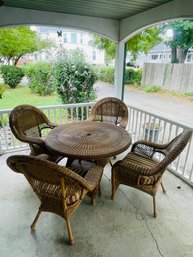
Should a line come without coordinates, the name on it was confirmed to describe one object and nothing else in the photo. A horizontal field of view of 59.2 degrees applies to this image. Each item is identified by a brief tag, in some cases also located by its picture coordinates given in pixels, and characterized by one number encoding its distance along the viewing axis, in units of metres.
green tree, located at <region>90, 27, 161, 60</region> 4.39
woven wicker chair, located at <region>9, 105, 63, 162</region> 2.25
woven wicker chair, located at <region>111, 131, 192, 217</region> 1.66
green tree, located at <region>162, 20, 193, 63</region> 6.80
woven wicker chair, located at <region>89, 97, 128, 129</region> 3.16
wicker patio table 1.81
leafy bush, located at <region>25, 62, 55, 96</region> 5.41
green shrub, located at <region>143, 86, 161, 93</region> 6.74
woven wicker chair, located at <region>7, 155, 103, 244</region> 1.21
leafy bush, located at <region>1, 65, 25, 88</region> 6.69
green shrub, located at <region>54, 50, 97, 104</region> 4.23
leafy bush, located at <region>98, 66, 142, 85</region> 7.78
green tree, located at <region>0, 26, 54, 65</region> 5.43
